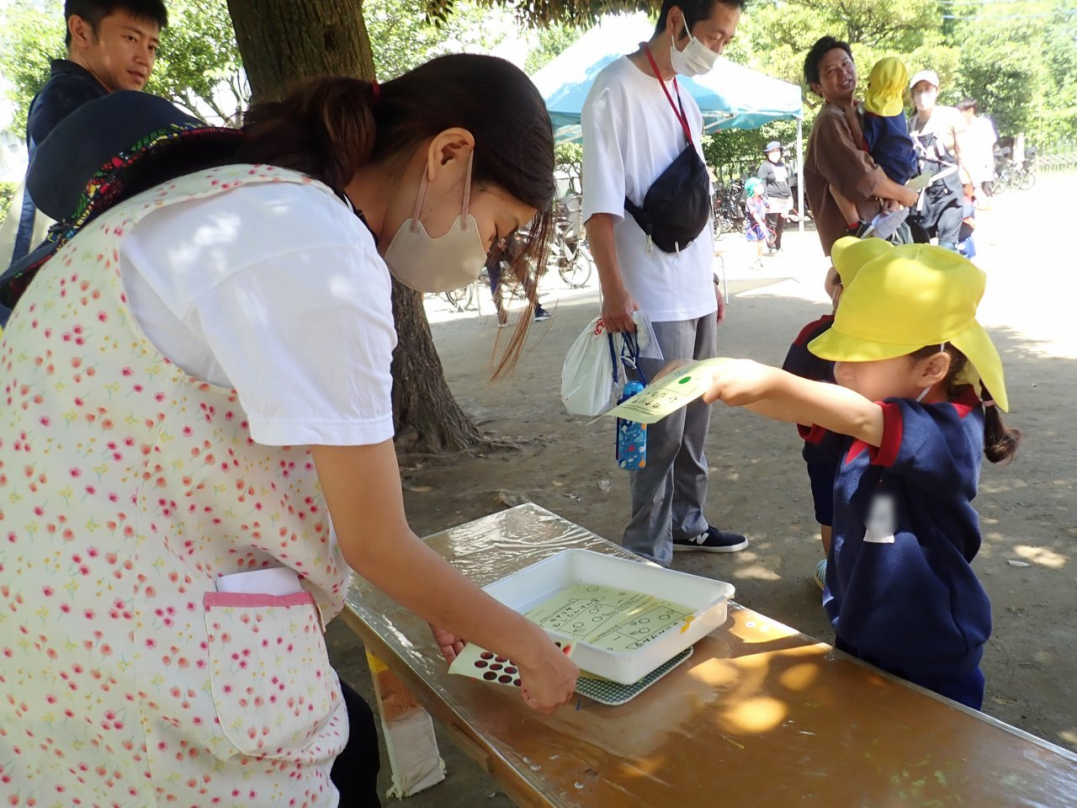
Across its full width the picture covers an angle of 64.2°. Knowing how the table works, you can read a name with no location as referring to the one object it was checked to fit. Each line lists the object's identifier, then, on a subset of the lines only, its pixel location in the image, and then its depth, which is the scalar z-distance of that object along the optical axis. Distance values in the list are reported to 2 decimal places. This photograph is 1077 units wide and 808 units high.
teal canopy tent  10.04
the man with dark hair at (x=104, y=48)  2.51
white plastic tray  1.34
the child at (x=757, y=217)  11.78
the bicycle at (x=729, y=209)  17.88
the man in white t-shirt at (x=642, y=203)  2.68
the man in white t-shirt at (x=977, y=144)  8.38
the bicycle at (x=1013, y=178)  21.59
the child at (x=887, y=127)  3.87
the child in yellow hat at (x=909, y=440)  1.44
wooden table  1.08
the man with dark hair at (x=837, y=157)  3.69
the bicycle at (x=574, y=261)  11.02
